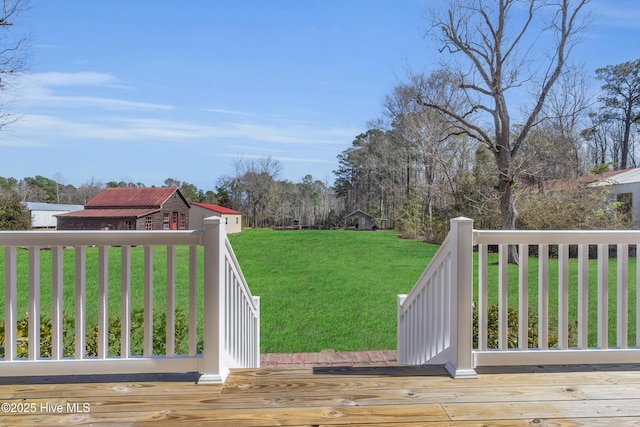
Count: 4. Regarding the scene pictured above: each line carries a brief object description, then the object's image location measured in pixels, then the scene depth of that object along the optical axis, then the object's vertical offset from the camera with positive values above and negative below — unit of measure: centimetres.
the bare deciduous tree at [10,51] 771 +338
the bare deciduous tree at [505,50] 1019 +426
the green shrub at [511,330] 353 -104
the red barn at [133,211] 1362 +17
